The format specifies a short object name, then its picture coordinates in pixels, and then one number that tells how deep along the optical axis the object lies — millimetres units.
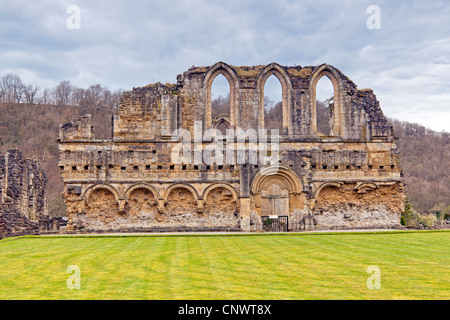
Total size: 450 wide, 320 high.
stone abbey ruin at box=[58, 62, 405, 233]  23219
